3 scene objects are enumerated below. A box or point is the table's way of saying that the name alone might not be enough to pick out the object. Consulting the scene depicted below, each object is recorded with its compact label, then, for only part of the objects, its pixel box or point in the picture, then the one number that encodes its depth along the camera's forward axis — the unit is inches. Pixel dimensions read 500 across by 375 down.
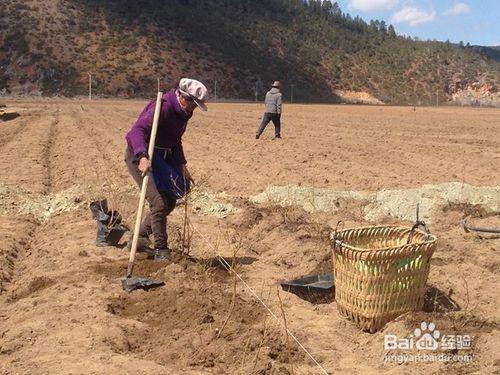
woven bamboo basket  150.4
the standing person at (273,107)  618.3
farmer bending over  199.2
